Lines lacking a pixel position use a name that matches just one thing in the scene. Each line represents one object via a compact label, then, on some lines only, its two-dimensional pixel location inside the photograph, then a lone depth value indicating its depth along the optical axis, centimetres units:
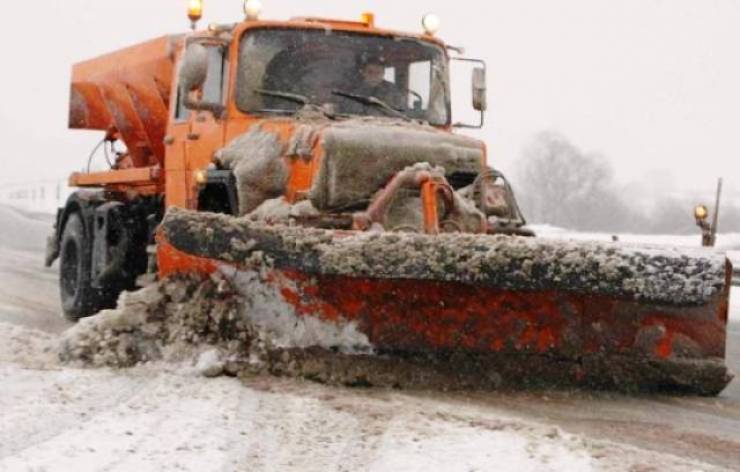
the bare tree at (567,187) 12665
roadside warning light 1773
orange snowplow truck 1056
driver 1405
